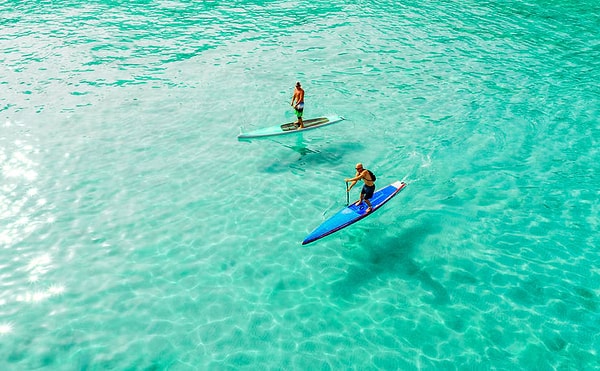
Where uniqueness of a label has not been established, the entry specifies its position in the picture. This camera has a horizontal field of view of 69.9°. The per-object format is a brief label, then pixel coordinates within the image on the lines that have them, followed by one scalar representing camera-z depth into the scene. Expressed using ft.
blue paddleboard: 46.44
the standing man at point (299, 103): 65.72
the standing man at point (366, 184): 47.62
